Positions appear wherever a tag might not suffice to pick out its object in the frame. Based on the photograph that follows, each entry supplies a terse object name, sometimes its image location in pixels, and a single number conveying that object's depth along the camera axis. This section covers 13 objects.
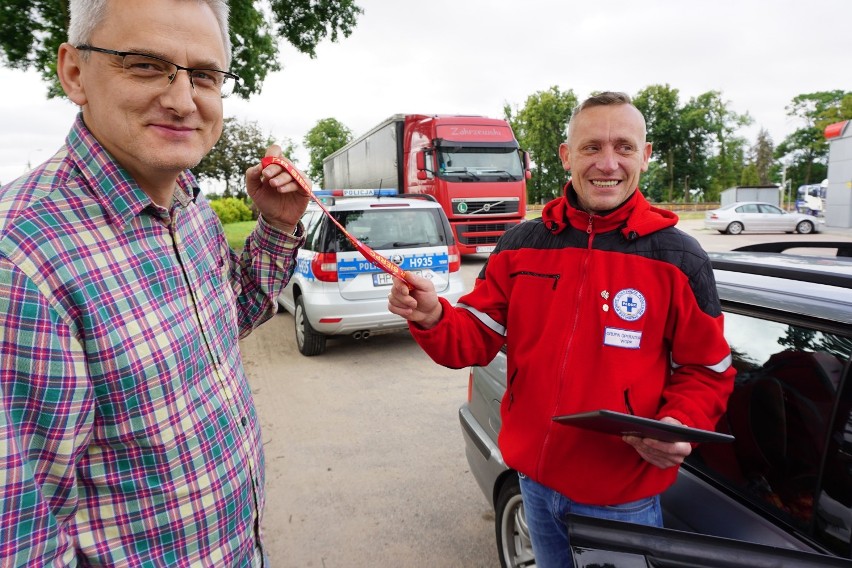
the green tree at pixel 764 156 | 55.12
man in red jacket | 1.46
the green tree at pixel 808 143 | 56.64
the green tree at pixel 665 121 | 48.41
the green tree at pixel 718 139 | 49.00
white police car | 5.73
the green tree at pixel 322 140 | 54.75
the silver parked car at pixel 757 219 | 22.24
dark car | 1.41
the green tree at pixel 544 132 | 44.94
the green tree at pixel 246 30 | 9.24
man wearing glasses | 0.88
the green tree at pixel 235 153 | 35.00
